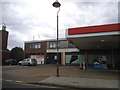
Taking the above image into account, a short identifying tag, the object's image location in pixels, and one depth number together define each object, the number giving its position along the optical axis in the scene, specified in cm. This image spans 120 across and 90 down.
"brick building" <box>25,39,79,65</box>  1980
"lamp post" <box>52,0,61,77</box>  702
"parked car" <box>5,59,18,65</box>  2118
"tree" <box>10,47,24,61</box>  2766
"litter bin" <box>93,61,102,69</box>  1267
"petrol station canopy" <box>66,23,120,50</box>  680
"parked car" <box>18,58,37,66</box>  1800
